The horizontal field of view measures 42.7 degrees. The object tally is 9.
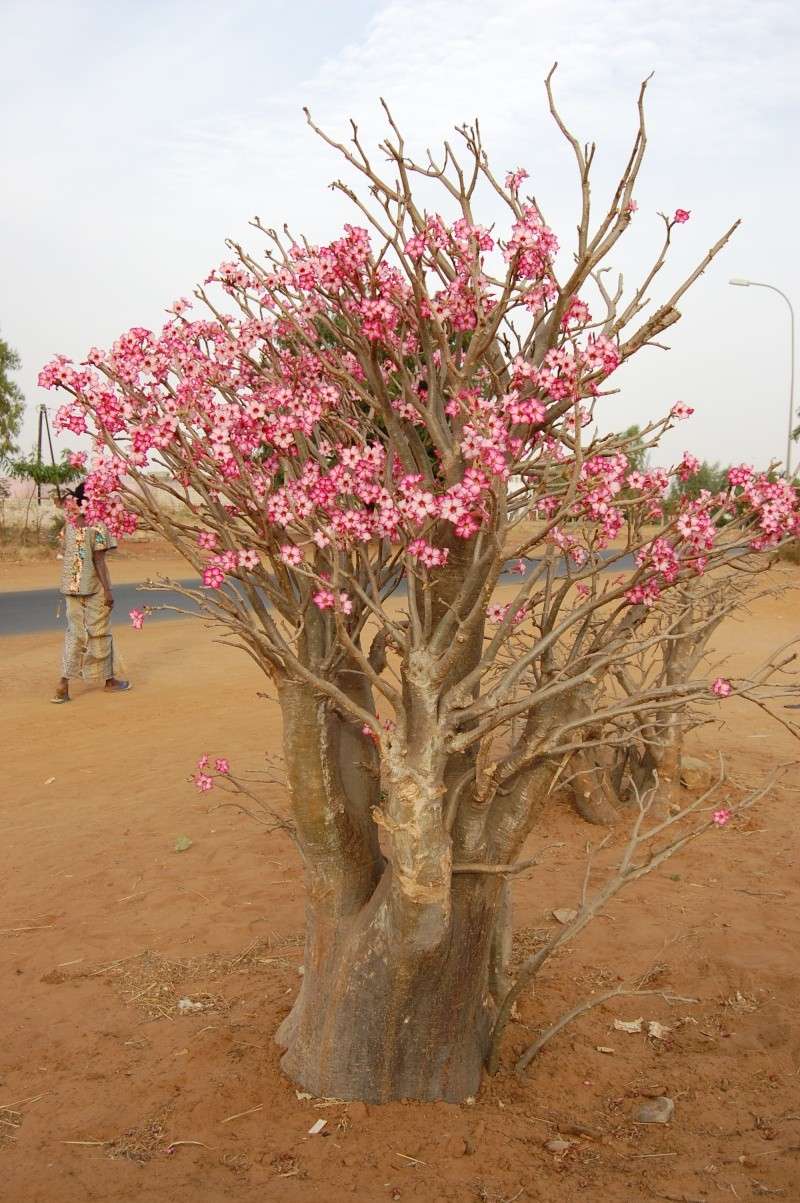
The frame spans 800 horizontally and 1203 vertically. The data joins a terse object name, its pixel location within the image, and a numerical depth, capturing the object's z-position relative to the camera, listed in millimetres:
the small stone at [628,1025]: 4324
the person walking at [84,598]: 10773
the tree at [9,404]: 46125
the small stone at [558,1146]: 3397
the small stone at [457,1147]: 3387
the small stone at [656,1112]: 3592
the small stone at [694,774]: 7270
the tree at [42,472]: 33938
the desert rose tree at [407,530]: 3182
